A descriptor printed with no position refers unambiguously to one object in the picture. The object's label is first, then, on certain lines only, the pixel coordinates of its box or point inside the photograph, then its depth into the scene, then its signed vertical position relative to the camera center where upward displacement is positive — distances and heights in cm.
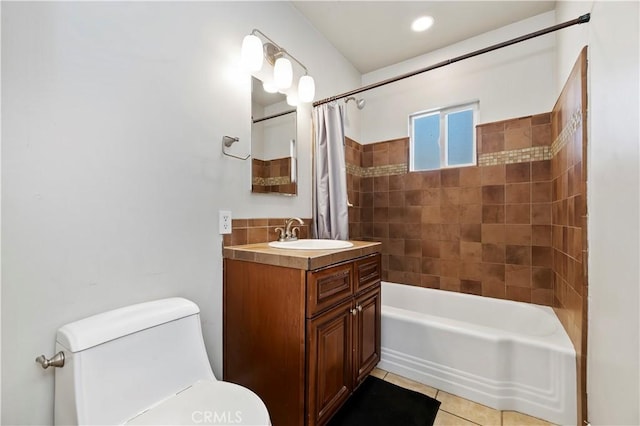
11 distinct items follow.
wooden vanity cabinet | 112 -58
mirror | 159 +47
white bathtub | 137 -86
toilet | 79 -55
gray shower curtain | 199 +26
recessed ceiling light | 199 +149
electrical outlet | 138 -4
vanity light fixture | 143 +91
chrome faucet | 174 -12
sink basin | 152 -19
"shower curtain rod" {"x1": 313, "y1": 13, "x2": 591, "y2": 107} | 118 +93
